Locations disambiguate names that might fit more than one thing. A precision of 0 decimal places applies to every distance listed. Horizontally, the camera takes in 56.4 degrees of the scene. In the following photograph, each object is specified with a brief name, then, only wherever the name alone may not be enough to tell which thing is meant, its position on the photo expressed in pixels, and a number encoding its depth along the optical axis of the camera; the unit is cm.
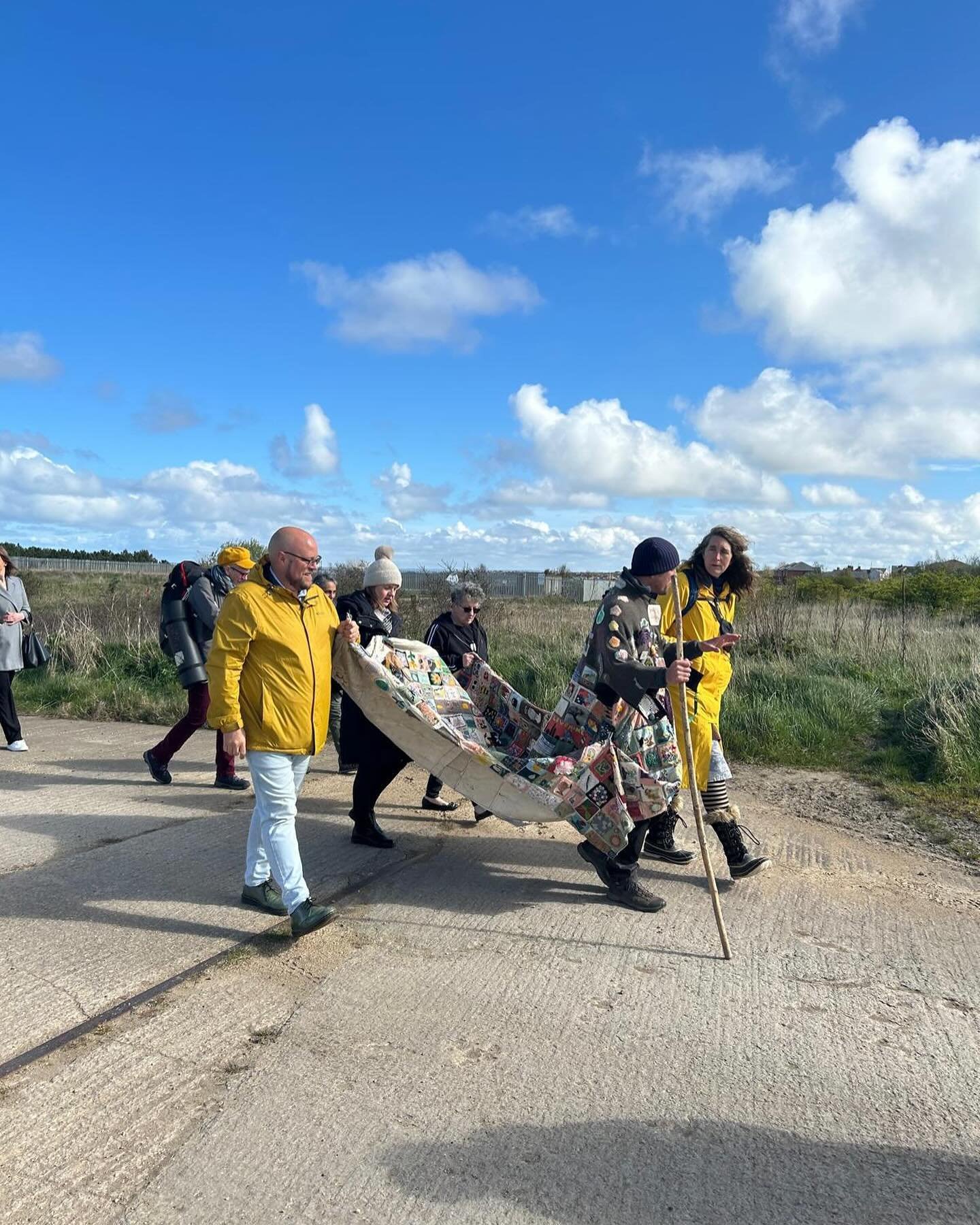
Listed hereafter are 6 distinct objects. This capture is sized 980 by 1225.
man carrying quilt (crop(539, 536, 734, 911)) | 480
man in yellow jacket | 439
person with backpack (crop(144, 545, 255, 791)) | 751
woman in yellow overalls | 530
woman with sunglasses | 661
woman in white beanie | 598
